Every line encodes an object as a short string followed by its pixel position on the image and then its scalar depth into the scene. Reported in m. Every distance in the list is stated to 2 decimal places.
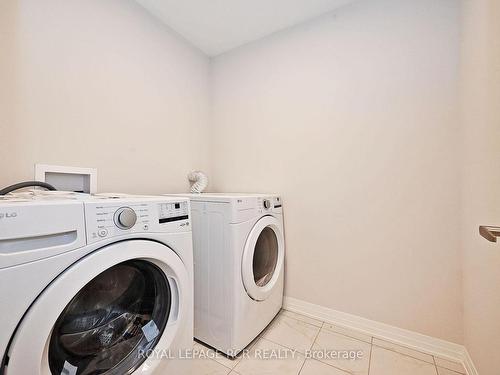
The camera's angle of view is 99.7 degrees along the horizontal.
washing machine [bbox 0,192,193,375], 0.45
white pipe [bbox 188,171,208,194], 1.65
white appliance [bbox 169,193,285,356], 1.06
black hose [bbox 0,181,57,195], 0.83
